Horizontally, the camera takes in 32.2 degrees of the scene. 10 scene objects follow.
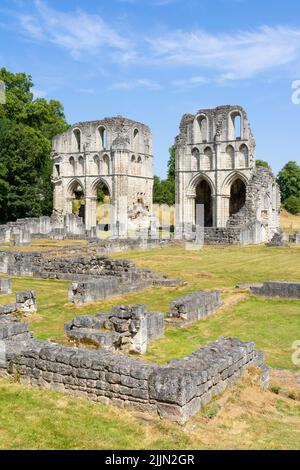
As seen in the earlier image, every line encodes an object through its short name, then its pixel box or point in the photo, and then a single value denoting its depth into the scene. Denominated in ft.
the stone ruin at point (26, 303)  45.52
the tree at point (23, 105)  184.34
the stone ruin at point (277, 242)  110.91
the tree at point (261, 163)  261.77
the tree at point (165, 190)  224.33
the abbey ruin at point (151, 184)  132.57
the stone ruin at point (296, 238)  120.67
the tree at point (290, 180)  263.29
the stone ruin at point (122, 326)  34.06
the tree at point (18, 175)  160.66
